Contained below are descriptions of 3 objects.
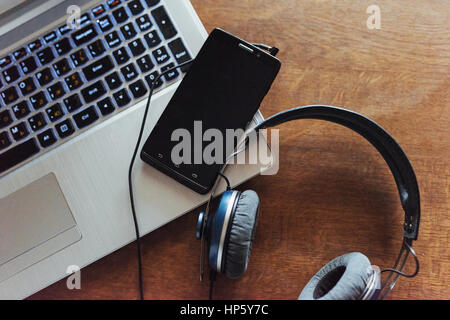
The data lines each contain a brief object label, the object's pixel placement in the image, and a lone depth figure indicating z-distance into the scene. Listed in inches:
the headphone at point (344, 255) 19.3
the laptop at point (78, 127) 21.1
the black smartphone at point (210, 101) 21.0
